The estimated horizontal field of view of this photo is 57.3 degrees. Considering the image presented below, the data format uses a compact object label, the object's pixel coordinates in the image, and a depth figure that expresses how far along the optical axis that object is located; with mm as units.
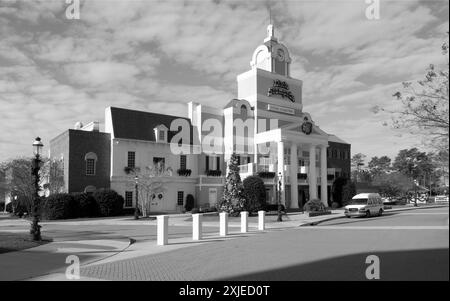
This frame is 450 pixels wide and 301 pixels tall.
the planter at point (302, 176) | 51375
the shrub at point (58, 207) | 37531
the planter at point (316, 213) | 36962
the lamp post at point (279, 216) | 31038
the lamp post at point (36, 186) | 18359
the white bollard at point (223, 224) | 20891
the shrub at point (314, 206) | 39750
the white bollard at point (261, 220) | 24597
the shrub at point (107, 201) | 39812
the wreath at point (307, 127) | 50062
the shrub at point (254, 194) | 38281
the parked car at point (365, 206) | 34094
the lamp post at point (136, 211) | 35750
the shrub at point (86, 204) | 38844
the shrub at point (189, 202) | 46562
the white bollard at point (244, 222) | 23125
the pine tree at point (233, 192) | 35875
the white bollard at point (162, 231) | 17312
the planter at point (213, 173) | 48719
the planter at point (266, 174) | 47188
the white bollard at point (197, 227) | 19172
